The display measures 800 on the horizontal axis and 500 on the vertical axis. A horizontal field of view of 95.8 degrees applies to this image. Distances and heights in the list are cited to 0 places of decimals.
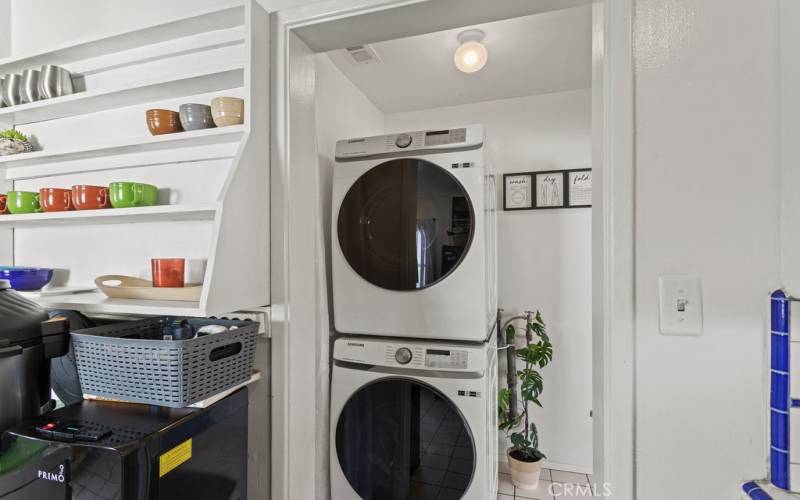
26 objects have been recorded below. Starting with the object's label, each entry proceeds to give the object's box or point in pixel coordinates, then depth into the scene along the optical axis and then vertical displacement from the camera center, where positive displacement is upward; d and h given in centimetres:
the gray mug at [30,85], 129 +58
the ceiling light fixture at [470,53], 165 +90
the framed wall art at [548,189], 224 +38
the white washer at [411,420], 141 -70
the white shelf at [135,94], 113 +52
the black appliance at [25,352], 80 -25
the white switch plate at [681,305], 79 -12
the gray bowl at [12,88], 131 +58
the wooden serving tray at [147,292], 98 -12
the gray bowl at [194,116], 109 +40
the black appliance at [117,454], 69 -42
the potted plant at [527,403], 209 -94
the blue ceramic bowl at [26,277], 110 -9
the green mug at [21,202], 125 +16
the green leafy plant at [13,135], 133 +43
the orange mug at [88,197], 113 +16
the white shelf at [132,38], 108 +69
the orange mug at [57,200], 118 +16
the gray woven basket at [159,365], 82 -28
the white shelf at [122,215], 100 +10
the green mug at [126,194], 108 +17
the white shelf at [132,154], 108 +33
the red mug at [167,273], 105 -7
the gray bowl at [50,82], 128 +59
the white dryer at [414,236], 146 +6
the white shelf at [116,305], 90 -15
